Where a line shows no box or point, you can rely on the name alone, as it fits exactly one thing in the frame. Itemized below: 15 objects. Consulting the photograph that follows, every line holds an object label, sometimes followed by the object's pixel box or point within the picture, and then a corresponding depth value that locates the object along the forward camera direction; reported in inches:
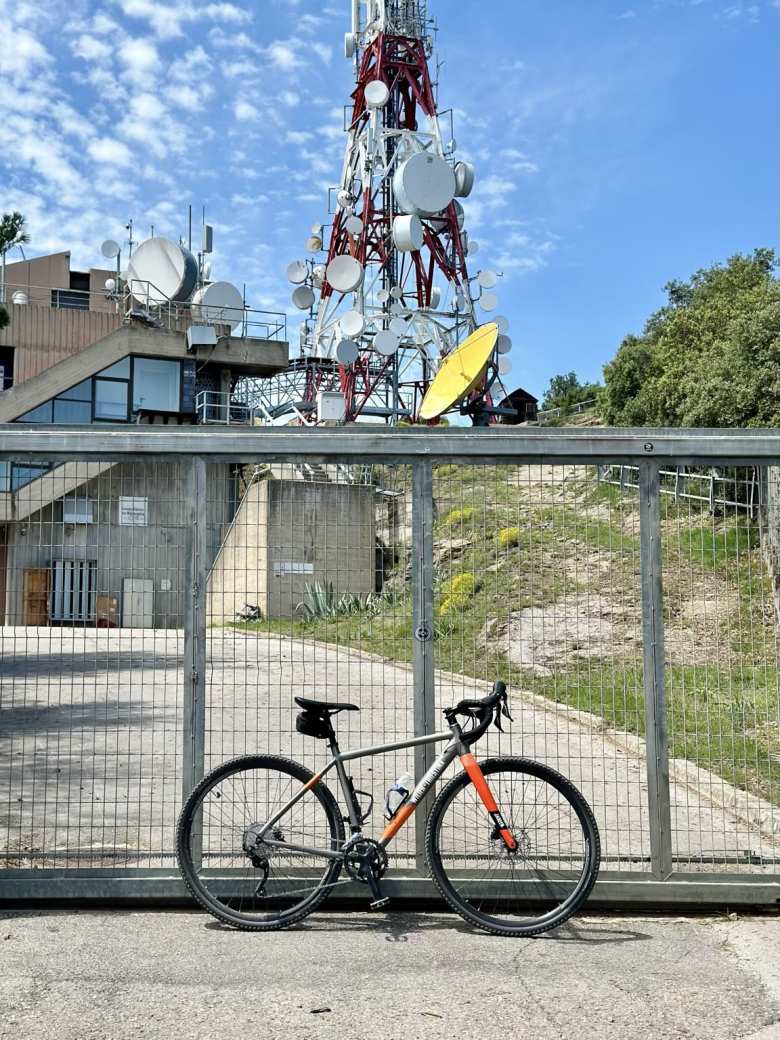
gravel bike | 204.2
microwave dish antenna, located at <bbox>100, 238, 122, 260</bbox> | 1854.1
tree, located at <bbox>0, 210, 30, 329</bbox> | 1354.5
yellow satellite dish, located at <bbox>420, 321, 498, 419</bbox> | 896.9
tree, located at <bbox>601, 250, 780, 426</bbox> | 1005.2
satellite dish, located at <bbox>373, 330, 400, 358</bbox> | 1534.2
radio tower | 1560.0
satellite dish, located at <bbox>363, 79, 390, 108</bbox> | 1628.9
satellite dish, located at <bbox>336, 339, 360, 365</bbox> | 1523.1
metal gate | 219.9
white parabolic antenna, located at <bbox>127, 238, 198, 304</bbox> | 1733.5
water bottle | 209.3
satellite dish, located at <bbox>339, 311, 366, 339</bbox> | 1568.7
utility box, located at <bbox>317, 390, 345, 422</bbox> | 1519.4
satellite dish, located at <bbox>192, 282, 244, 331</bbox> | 1739.7
